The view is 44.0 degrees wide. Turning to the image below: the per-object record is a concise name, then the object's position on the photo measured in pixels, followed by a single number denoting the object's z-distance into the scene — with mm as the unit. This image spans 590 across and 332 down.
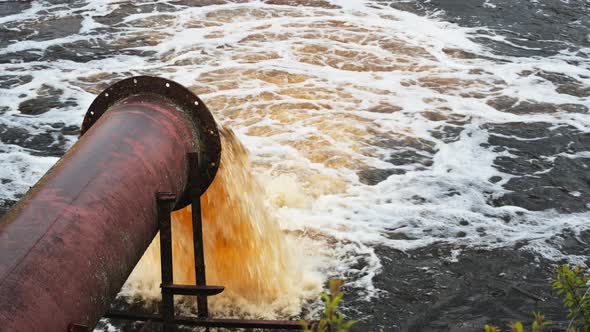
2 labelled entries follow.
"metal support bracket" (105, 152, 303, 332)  4109
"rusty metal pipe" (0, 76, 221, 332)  3020
